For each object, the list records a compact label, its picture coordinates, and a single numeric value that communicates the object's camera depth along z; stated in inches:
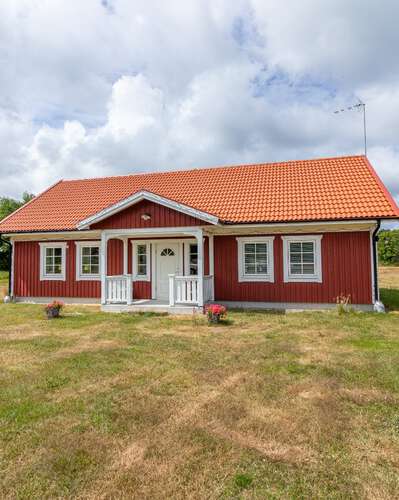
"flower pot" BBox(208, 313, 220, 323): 368.5
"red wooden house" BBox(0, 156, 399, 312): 435.8
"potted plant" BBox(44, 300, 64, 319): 409.7
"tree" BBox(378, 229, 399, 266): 1417.3
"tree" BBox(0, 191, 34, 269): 1802.8
